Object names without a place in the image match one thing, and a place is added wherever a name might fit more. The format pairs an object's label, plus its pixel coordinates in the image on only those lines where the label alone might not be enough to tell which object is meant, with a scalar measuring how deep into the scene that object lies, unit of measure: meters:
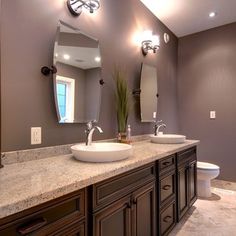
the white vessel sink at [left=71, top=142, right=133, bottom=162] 1.15
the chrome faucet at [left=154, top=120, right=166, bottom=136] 2.45
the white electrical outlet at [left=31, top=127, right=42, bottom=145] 1.26
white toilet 2.54
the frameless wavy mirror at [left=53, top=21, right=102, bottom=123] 1.42
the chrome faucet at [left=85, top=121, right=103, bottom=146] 1.47
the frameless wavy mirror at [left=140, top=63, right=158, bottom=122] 2.40
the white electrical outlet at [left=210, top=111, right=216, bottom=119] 3.20
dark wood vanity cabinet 0.73
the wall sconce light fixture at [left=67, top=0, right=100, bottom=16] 1.52
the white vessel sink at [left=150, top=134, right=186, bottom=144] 2.08
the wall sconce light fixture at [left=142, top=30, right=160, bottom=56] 2.43
